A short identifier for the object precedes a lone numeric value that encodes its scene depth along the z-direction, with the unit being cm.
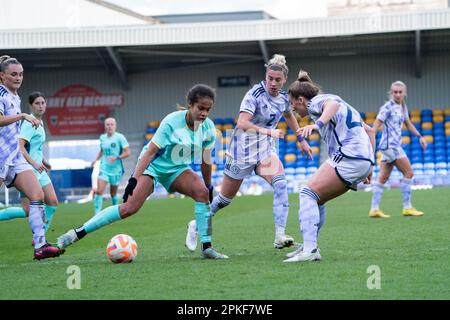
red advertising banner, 3756
